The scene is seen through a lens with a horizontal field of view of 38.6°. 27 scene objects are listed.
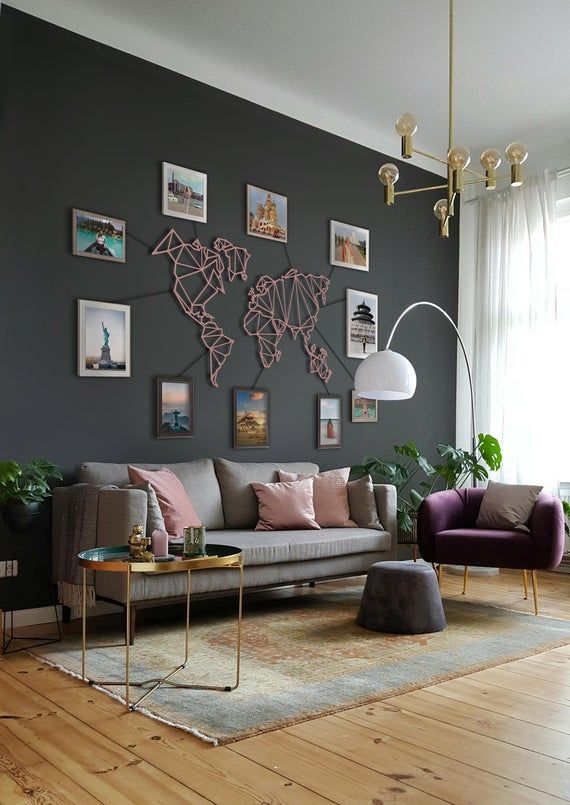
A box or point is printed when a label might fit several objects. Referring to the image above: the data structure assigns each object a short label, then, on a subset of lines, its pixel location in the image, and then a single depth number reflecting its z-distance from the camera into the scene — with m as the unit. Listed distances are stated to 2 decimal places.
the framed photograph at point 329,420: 6.37
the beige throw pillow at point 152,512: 4.32
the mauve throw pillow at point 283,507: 5.25
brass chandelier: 3.98
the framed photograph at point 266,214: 5.92
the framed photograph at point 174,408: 5.31
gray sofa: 4.17
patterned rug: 3.12
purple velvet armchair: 5.02
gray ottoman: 4.34
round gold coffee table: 3.14
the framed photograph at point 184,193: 5.41
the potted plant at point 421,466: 6.25
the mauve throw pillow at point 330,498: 5.46
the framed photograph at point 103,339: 4.93
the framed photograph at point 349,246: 6.53
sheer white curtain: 6.84
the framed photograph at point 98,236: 4.94
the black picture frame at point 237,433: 5.76
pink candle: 3.36
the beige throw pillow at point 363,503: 5.52
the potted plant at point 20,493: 3.98
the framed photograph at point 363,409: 6.65
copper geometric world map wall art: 5.50
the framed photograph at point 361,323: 6.61
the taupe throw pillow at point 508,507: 5.39
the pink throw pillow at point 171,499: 4.60
